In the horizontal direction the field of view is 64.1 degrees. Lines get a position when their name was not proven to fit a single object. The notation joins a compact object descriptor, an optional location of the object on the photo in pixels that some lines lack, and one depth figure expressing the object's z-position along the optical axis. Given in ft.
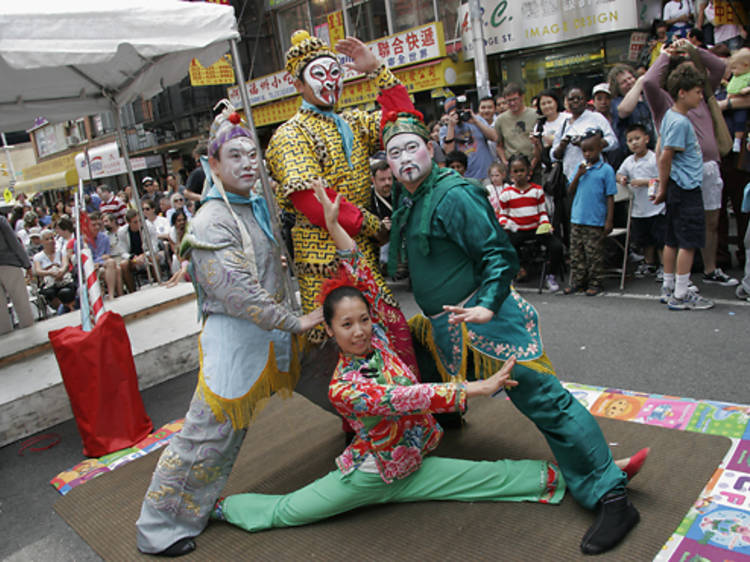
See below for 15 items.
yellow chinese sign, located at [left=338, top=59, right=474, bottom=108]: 40.04
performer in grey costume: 8.09
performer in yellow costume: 8.81
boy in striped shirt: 18.26
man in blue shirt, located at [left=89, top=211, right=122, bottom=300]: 24.82
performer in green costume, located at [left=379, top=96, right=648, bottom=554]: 7.27
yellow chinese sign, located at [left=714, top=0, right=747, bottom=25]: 22.58
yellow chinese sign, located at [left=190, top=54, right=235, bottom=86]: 30.32
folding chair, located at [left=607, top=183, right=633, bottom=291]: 17.34
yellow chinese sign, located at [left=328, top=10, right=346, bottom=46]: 42.04
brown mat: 7.36
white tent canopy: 12.42
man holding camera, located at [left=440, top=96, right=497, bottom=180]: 22.13
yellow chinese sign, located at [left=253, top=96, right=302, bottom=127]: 51.46
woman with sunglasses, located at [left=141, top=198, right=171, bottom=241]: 28.02
